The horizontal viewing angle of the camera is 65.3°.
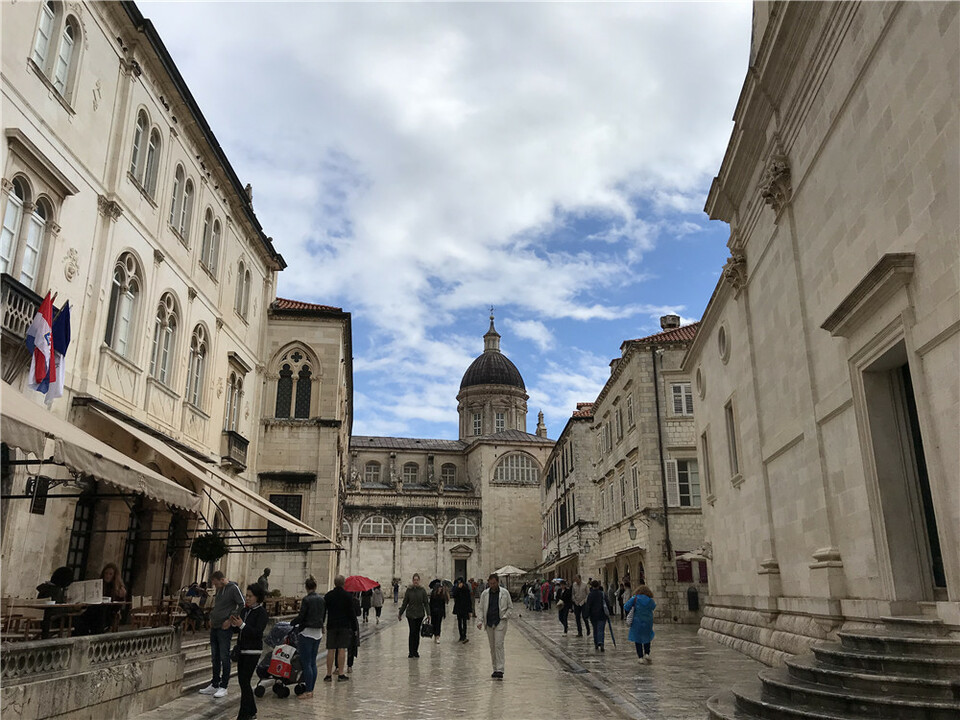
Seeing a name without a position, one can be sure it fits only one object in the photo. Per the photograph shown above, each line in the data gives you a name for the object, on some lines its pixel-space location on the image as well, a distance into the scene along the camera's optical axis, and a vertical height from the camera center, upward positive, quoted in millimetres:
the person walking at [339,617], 11219 -549
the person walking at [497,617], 11992 -606
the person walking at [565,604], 21891 -743
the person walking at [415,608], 15273 -585
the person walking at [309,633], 10086 -724
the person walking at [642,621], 13344 -743
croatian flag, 11664 +3477
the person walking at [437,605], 18375 -630
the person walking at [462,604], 19500 -647
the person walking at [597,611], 16078 -701
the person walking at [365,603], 28903 -910
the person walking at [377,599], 29312 -775
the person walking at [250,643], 8094 -688
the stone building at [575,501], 39375 +4232
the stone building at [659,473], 27109 +3846
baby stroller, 10102 -1167
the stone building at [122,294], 12336 +6189
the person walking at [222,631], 10000 -673
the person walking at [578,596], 20891 -488
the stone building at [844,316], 8180 +3448
